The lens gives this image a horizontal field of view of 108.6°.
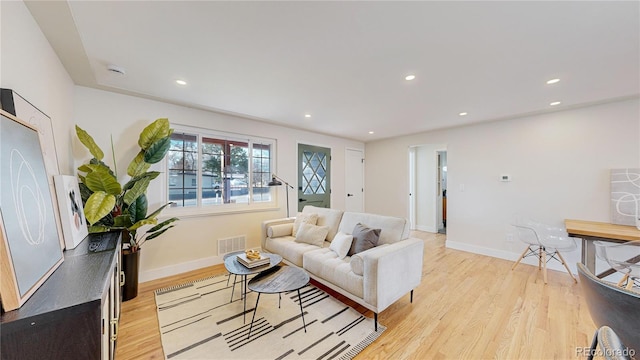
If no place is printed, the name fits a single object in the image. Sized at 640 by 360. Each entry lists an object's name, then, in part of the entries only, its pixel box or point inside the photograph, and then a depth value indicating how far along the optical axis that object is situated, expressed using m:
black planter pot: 2.52
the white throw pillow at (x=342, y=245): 2.60
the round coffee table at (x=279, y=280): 1.92
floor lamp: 3.83
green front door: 4.71
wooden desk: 2.54
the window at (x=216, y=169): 3.33
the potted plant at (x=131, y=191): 2.15
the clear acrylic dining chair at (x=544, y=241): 3.01
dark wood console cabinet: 0.74
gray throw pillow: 2.51
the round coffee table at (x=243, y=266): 2.17
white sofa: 2.01
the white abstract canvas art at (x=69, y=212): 1.48
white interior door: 5.67
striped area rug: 1.78
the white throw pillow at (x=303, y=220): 3.38
